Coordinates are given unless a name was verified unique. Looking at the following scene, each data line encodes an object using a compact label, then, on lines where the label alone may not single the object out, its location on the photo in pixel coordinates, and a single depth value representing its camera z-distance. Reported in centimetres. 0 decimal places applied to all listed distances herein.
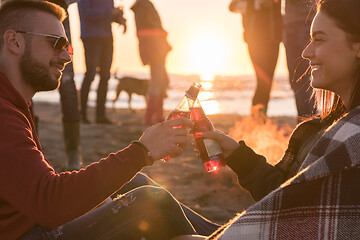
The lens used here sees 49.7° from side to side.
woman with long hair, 146
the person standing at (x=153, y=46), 749
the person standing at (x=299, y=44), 416
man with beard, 145
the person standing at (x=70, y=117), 409
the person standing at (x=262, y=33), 492
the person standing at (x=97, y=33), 670
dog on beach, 1247
